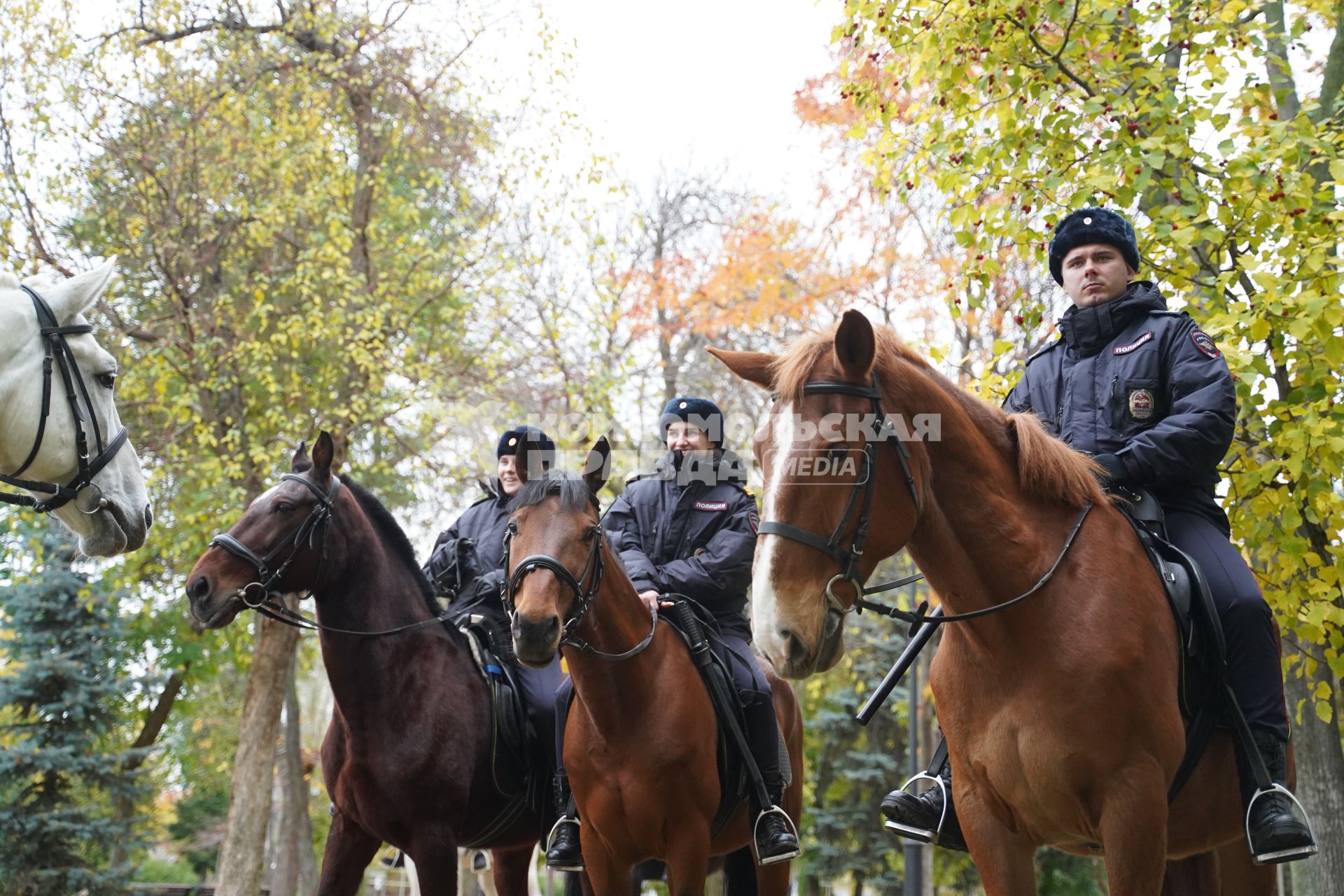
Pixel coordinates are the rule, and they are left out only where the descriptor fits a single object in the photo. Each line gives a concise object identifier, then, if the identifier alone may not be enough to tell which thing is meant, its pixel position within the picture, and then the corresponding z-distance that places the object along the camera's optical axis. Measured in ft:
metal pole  48.73
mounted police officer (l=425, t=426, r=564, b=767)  24.56
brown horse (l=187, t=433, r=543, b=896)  20.97
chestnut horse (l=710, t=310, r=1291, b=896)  11.30
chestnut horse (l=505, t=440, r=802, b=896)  18.35
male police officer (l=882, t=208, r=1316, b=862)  13.30
